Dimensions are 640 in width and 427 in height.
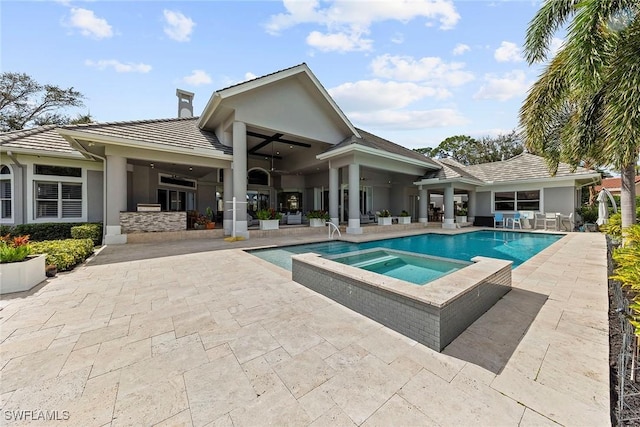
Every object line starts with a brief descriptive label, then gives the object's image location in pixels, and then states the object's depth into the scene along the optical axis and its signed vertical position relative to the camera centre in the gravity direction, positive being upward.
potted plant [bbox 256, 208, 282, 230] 12.27 -0.41
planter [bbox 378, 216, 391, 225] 14.76 -0.50
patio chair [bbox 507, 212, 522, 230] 15.69 -0.55
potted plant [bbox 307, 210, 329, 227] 13.72 -0.40
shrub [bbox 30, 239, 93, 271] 5.50 -0.96
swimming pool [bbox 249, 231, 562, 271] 8.18 -1.42
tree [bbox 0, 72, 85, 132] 19.07 +9.36
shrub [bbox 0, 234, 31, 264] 4.35 -0.69
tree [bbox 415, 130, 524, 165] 33.66 +9.60
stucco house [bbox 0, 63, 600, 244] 9.41 +2.31
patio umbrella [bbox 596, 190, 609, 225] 12.69 +0.18
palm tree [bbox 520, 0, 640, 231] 4.62 +2.97
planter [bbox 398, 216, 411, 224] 16.31 -0.49
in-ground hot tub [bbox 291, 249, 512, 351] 2.71 -1.13
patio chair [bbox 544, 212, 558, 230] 14.72 -0.52
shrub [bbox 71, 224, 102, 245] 8.81 -0.72
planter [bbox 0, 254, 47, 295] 4.25 -1.14
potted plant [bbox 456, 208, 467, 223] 18.06 -0.33
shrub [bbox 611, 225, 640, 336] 2.68 -0.74
